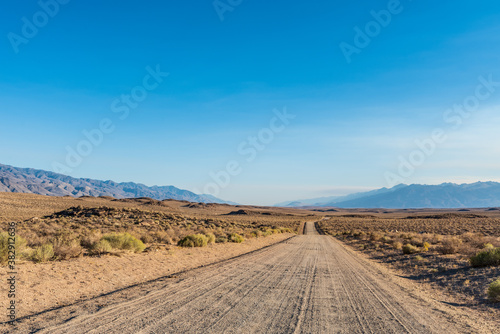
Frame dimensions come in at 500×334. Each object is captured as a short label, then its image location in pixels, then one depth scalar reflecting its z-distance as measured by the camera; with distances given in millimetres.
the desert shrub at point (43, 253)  11328
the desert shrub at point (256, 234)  36344
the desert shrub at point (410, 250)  21266
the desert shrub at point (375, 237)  34684
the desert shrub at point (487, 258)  13516
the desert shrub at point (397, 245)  25291
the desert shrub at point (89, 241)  14858
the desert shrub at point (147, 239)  20539
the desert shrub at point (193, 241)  21250
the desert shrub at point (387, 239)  30547
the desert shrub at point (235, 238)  27609
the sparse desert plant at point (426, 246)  21697
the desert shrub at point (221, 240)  25719
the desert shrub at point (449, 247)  19594
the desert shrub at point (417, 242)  24750
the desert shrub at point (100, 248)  14102
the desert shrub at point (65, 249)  12258
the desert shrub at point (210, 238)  24192
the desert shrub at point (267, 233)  39141
